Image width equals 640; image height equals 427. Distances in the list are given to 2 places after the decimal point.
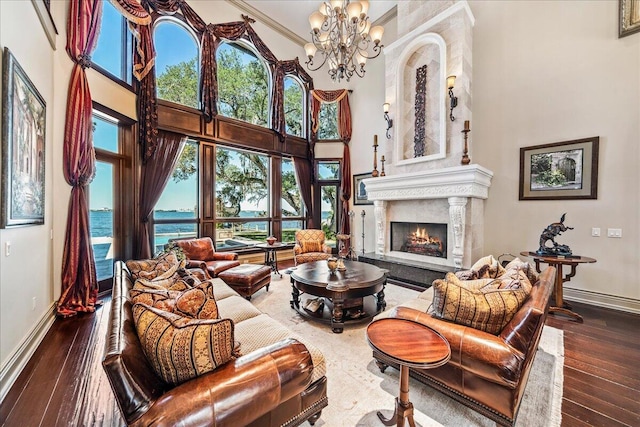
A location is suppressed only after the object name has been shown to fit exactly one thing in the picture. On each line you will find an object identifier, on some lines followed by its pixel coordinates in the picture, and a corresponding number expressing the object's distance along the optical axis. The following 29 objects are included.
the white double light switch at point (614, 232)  3.25
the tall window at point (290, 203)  6.68
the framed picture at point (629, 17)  3.10
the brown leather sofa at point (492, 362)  1.39
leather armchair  3.79
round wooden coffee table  2.77
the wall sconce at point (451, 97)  4.15
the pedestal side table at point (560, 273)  2.98
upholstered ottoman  3.49
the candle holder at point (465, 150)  4.06
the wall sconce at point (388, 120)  5.16
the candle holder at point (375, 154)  5.46
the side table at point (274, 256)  4.94
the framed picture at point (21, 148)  1.88
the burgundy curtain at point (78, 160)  3.09
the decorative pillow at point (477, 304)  1.57
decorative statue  3.17
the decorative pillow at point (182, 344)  1.07
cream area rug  1.60
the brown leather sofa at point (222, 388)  0.94
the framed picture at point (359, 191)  6.57
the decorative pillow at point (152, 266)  2.25
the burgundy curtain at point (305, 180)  6.77
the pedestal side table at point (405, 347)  1.24
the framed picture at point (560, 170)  3.44
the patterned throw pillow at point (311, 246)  5.24
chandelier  3.17
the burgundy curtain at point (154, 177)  4.29
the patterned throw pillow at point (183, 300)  1.42
